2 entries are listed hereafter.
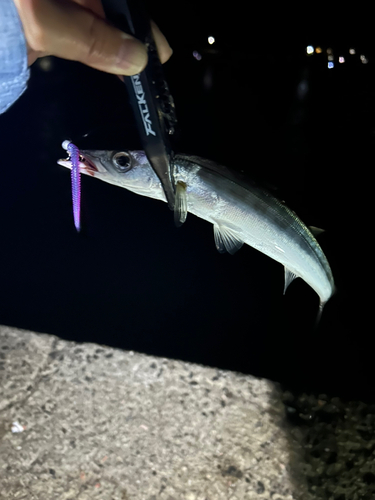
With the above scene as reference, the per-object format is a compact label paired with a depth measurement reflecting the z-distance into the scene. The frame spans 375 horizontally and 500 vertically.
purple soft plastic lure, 0.31
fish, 0.32
